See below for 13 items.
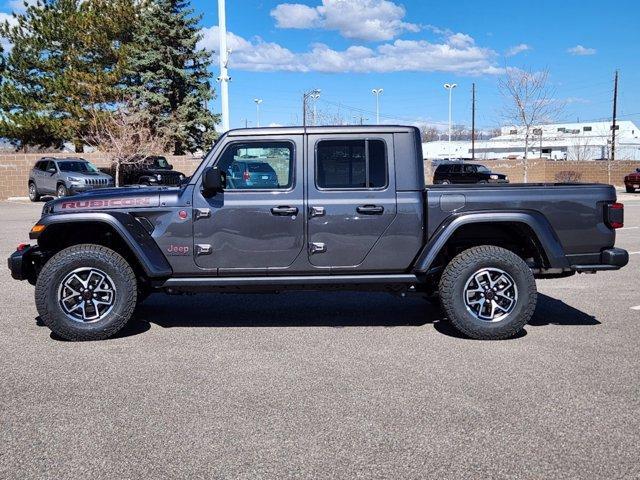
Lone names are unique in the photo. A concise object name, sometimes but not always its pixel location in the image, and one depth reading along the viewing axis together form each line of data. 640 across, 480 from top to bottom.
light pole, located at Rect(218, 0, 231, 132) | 18.78
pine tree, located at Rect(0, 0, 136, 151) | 36.16
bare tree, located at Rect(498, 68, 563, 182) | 37.47
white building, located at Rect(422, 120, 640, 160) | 90.88
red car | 33.34
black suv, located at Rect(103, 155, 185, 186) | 29.17
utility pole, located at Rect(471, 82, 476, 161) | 65.44
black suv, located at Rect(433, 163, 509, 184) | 32.44
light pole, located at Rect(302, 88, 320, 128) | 40.75
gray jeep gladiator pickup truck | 5.64
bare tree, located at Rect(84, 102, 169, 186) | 31.52
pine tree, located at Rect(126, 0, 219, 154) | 36.00
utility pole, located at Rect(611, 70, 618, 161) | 54.91
